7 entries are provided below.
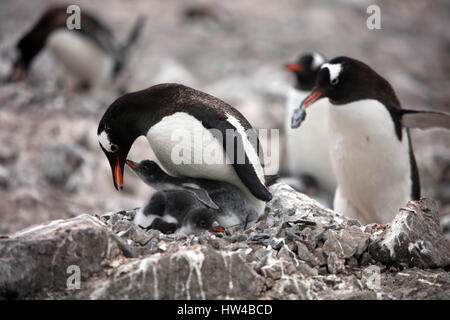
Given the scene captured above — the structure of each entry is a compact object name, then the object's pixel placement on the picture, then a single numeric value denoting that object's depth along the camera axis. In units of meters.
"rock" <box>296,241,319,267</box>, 6.55
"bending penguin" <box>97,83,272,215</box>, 7.20
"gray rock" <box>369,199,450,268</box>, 6.76
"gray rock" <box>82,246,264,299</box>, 5.71
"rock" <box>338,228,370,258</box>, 6.71
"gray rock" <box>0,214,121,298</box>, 5.76
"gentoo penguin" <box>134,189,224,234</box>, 7.04
